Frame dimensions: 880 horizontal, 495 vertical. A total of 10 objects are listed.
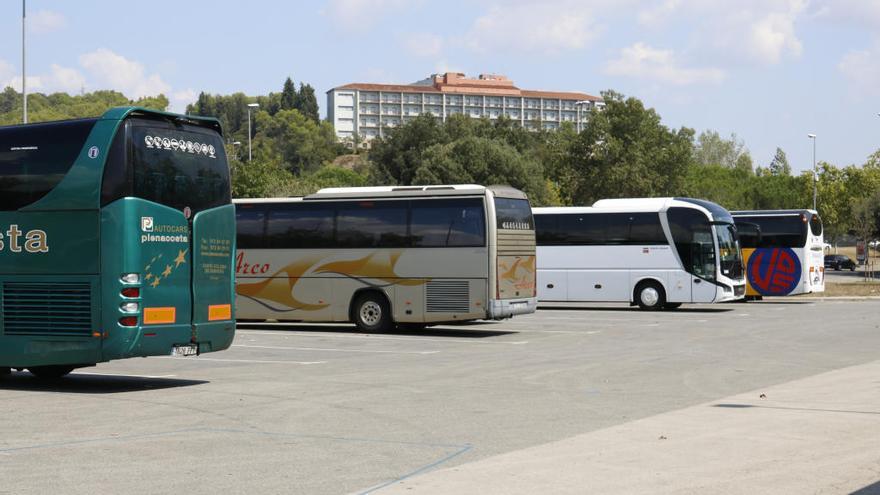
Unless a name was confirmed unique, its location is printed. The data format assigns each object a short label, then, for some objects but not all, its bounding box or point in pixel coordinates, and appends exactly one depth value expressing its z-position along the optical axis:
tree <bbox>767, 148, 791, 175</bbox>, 182.00
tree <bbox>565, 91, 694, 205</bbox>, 82.88
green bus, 14.60
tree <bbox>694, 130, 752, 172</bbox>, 175.62
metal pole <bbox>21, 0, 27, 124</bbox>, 36.88
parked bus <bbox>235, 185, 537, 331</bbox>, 25.41
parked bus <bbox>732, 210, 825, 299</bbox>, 40.47
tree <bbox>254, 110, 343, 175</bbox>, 177.88
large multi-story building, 132.62
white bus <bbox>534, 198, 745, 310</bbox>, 35.69
